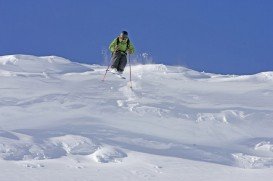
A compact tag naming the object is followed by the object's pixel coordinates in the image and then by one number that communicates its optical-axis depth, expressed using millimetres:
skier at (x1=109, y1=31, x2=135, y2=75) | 29045
